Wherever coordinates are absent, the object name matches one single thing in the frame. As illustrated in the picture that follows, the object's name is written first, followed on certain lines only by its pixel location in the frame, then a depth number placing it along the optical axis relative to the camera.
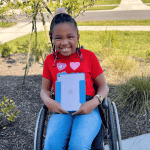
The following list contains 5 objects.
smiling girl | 1.43
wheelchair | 1.43
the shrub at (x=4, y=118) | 2.42
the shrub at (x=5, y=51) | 5.15
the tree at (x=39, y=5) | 2.99
